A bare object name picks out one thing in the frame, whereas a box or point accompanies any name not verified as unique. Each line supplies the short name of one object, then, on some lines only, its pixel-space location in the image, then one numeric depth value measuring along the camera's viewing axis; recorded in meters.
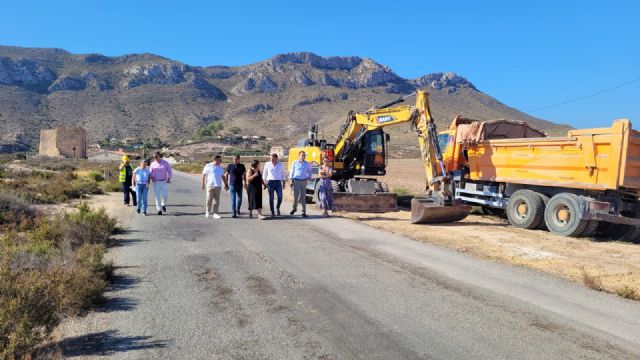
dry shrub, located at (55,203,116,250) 8.74
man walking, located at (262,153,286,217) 13.30
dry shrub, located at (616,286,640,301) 6.23
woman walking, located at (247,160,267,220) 12.73
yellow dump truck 10.59
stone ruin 75.06
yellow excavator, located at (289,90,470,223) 13.13
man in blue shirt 13.45
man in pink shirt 13.48
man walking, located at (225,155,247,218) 12.96
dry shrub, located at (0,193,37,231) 10.66
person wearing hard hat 16.28
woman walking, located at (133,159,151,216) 13.62
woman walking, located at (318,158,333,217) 13.84
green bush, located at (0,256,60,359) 3.96
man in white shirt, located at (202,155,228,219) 12.95
